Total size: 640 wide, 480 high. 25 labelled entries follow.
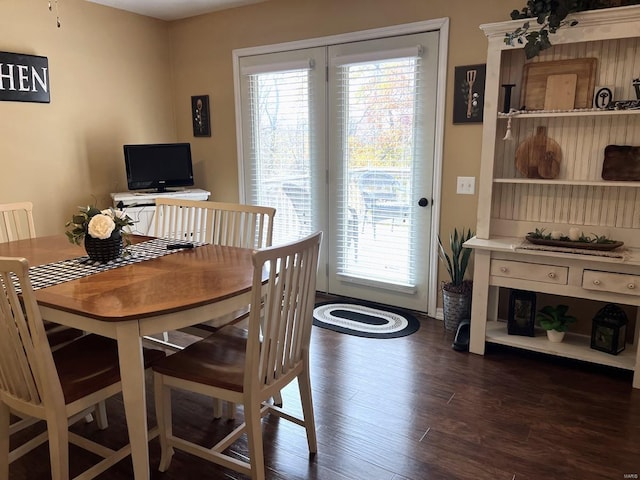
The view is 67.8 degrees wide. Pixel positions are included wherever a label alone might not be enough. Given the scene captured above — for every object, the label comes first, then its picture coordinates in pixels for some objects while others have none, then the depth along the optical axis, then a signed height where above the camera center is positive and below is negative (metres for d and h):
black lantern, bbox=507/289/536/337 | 2.96 -0.94
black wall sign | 3.42 +0.60
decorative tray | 2.62 -0.47
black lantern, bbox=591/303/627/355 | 2.68 -0.95
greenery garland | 2.50 +0.76
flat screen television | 4.10 -0.05
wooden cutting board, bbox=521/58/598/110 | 2.75 +0.48
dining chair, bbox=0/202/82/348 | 2.12 -0.43
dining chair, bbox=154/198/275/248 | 2.67 -0.36
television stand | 3.97 -0.38
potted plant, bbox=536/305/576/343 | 2.84 -0.96
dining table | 1.56 -0.48
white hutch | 2.55 -0.20
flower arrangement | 2.06 -0.28
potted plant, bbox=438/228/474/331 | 3.20 -0.86
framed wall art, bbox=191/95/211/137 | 4.55 +0.43
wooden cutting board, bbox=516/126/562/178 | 2.91 +0.03
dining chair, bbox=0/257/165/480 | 1.49 -0.77
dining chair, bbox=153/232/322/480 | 1.65 -0.77
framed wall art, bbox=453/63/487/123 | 3.15 +0.44
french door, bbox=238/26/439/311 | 3.45 +0.07
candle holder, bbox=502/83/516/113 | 2.88 +0.38
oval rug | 3.36 -1.18
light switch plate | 3.29 -0.18
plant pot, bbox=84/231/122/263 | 2.13 -0.39
